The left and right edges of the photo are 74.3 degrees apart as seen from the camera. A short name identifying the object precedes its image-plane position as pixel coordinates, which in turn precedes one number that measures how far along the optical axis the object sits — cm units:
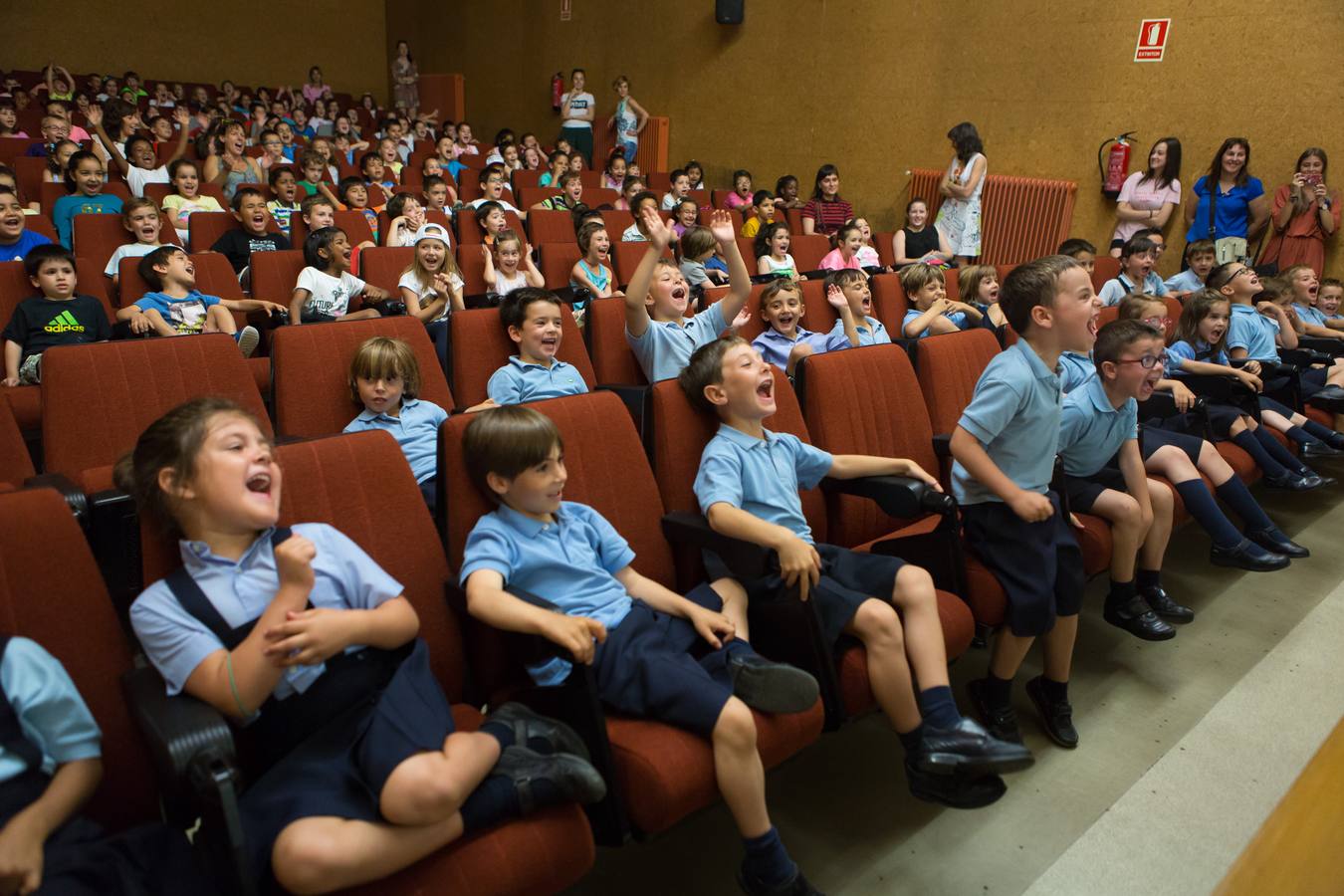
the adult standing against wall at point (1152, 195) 546
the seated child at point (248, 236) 387
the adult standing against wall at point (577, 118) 841
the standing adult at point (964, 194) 571
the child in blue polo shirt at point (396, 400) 207
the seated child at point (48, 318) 247
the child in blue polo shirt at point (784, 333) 288
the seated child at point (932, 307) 342
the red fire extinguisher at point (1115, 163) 582
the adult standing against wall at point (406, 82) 1021
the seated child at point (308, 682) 99
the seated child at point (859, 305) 314
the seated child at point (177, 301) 281
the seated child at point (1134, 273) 395
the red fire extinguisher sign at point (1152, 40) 561
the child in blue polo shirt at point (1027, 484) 172
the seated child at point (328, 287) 304
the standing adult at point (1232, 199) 521
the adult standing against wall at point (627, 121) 815
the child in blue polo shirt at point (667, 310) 241
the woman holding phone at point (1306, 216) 498
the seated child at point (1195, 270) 439
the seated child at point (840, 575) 138
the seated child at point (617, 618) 121
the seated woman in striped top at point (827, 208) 614
